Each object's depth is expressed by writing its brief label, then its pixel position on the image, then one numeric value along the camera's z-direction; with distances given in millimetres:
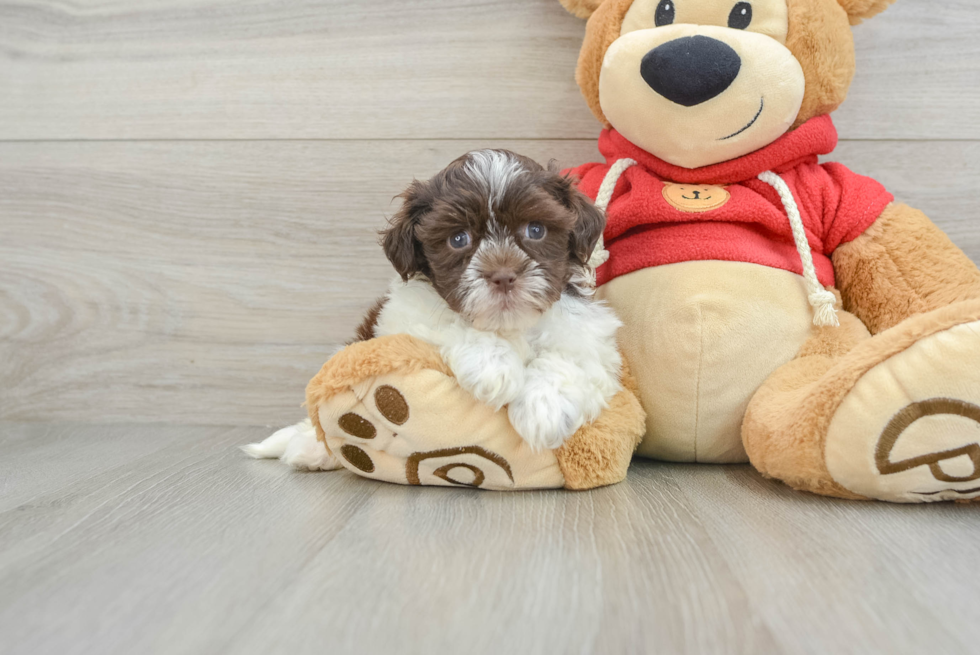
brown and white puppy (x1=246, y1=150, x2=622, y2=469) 471
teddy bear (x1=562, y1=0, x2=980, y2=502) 514
